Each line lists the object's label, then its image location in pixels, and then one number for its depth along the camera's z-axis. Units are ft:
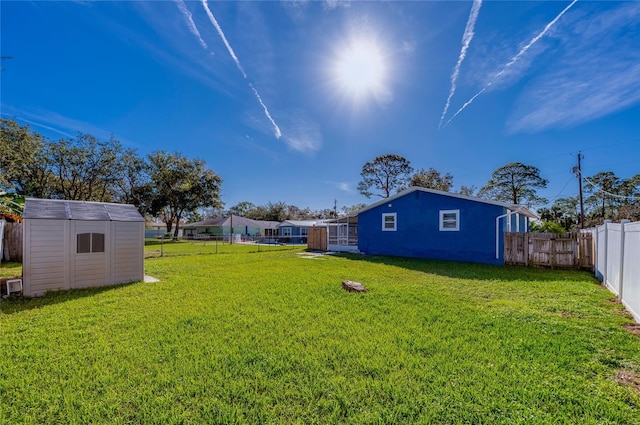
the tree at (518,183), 94.61
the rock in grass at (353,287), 20.31
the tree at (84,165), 82.48
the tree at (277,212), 173.78
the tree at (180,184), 101.96
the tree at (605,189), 98.79
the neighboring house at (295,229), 106.52
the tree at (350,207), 148.43
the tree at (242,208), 203.80
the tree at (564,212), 111.75
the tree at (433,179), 100.94
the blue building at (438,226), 37.64
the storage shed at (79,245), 19.60
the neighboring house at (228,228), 127.44
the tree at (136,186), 100.42
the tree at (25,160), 63.98
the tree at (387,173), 102.99
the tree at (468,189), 107.65
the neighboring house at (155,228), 136.05
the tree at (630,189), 78.59
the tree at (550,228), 55.58
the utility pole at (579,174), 63.63
